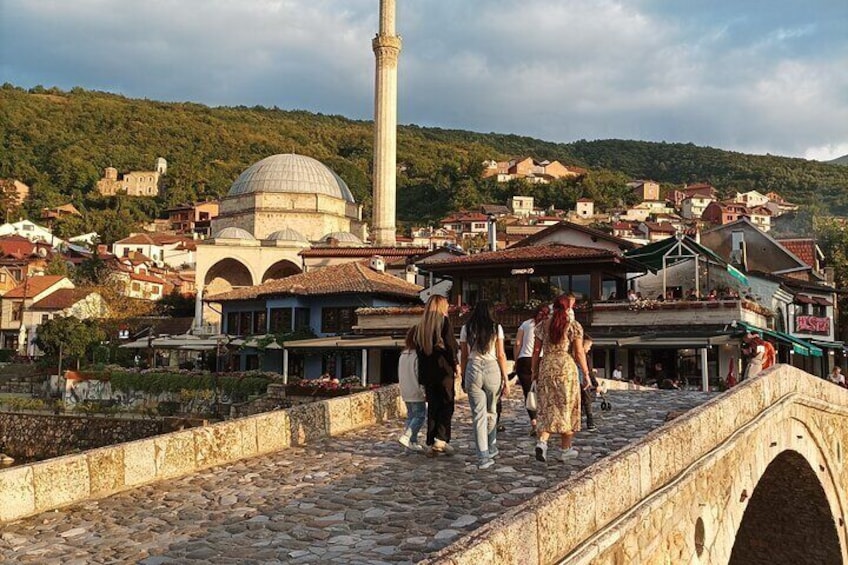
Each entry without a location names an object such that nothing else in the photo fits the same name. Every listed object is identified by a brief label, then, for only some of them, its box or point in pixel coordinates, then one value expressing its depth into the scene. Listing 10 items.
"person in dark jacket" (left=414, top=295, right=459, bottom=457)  7.38
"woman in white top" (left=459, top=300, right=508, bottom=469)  7.20
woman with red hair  7.18
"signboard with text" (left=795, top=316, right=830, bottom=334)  30.30
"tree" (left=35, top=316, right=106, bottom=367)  36.72
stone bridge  4.95
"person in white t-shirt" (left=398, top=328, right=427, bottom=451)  7.68
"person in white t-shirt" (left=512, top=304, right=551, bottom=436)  9.21
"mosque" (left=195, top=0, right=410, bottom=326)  47.41
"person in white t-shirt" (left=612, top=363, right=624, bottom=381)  21.63
